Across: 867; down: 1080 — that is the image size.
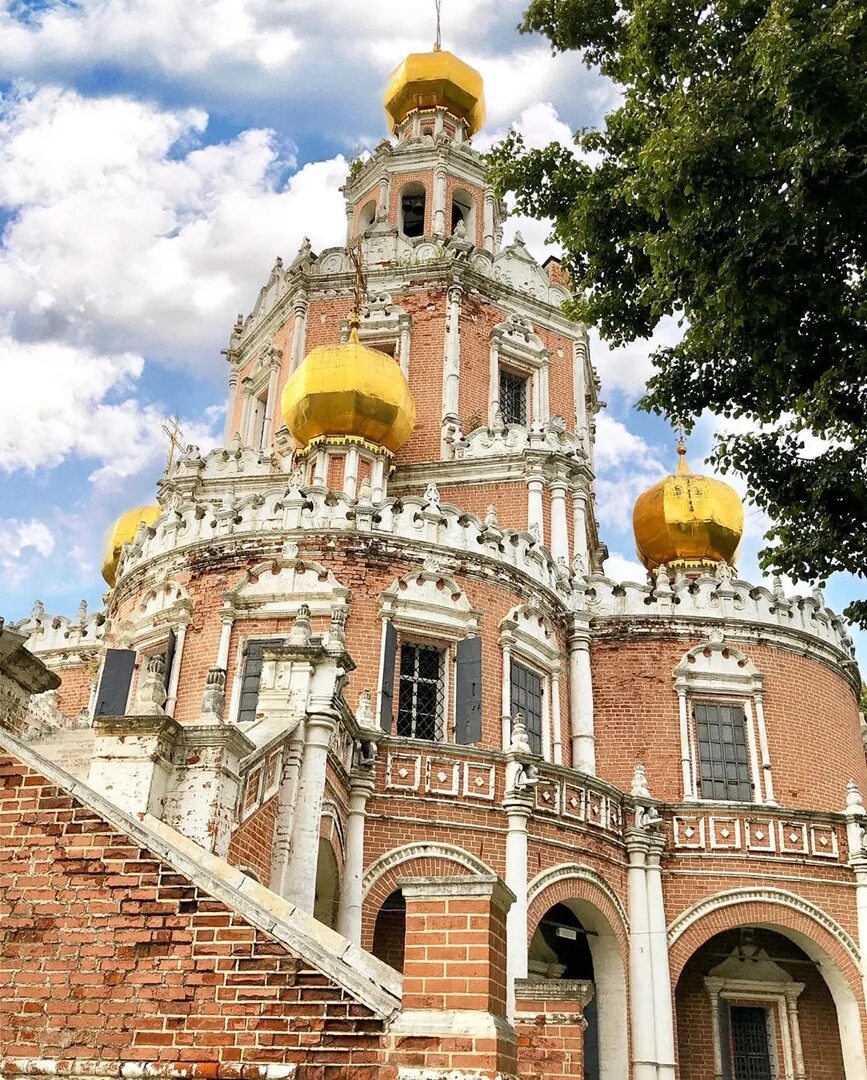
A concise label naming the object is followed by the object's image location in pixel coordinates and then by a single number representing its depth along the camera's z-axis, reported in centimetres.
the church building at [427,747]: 578
